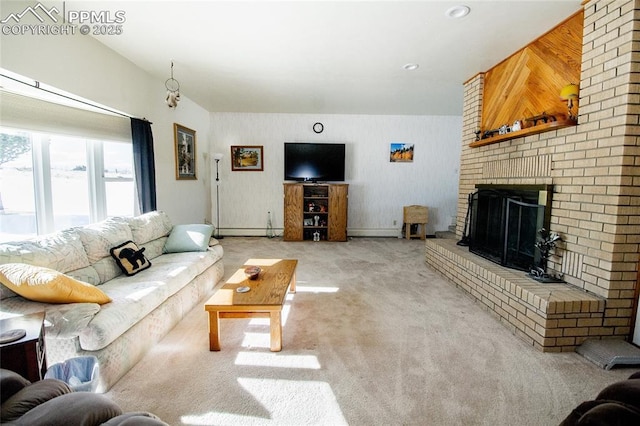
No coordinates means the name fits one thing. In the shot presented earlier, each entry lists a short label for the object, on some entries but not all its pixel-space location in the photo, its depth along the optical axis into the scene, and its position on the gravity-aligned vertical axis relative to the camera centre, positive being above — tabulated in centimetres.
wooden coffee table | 198 -79
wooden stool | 596 -55
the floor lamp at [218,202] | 604 -32
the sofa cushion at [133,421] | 77 -63
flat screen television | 584 +55
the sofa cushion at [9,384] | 85 -60
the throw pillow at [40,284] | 163 -55
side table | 115 -67
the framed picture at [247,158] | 605 +60
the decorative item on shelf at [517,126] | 281 +62
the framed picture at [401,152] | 611 +76
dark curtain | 343 +29
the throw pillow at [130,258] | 253 -63
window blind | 225 +61
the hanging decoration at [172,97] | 341 +105
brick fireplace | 198 -12
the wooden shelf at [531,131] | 230 +53
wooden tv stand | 567 -45
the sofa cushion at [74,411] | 75 -60
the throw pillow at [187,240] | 327 -59
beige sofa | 162 -75
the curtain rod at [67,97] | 223 +80
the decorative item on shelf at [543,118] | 245 +62
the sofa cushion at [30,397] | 79 -62
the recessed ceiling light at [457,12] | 227 +140
